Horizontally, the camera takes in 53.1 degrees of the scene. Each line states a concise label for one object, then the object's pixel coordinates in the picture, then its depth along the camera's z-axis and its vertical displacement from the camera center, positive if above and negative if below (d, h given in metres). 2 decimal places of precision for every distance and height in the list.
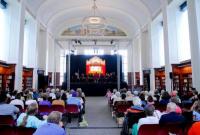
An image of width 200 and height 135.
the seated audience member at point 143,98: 5.91 -0.53
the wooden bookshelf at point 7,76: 10.29 +0.29
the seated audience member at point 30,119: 3.13 -0.60
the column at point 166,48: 11.55 +1.93
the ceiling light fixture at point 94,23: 13.98 +4.46
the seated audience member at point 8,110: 4.29 -0.61
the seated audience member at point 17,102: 5.62 -0.58
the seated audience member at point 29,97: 6.07 -0.52
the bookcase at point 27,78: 13.50 +0.24
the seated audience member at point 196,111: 3.72 -0.60
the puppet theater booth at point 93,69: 21.80 +1.45
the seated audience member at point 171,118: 3.20 -0.60
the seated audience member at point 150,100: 5.65 -0.54
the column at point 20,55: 10.63 +1.45
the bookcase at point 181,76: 10.69 +0.29
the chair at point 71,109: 6.59 -0.91
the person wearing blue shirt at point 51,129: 2.40 -0.58
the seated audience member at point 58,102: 6.26 -0.65
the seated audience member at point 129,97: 7.51 -0.60
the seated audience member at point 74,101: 7.04 -0.69
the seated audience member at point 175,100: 5.02 -0.48
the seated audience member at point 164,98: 6.09 -0.54
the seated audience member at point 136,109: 4.57 -0.64
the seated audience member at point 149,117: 3.40 -0.63
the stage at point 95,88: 20.39 -0.68
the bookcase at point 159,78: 14.18 +0.22
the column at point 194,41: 8.39 +1.73
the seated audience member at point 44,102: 6.02 -0.63
